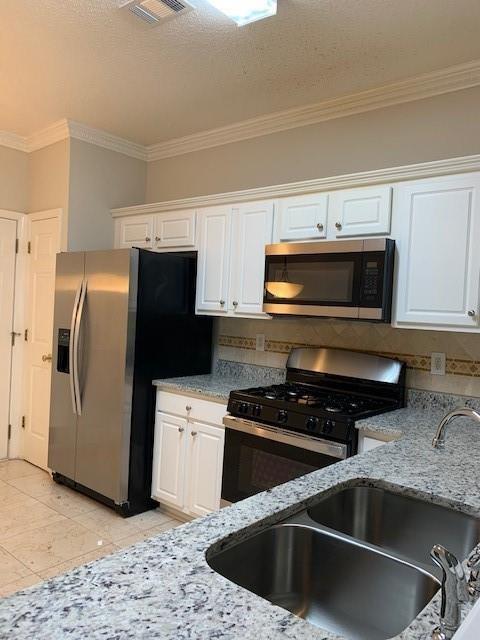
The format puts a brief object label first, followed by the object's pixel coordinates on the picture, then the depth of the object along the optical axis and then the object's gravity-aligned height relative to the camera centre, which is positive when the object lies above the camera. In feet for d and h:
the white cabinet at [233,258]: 10.09 +1.10
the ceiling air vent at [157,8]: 7.23 +4.40
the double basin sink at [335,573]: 3.52 -1.94
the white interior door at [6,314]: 13.62 -0.46
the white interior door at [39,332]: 13.23 -0.89
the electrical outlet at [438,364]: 8.83 -0.78
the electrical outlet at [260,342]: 11.46 -0.71
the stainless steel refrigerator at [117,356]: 10.41 -1.15
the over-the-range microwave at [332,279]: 8.18 +0.63
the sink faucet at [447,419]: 4.73 -1.05
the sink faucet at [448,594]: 2.46 -1.39
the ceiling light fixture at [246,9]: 7.02 +4.33
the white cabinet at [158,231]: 11.39 +1.82
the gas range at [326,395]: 8.03 -1.53
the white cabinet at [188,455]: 9.79 -3.06
